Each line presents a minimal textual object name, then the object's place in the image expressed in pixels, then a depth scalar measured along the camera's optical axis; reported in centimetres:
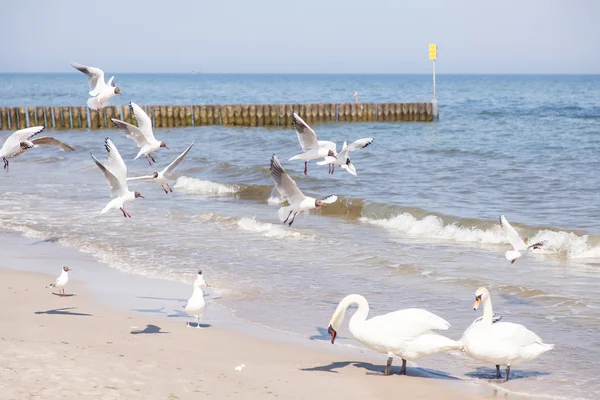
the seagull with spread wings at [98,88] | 1522
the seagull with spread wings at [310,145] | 1298
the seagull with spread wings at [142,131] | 1384
